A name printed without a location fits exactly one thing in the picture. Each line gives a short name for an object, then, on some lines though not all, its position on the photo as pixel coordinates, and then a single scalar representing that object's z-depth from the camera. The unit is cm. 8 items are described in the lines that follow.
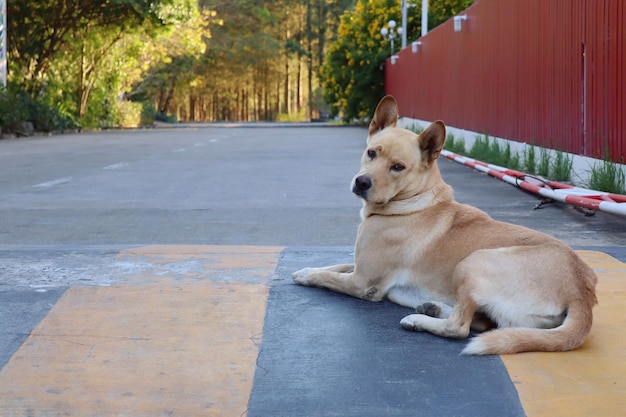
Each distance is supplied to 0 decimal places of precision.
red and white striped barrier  798
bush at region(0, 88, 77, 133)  2967
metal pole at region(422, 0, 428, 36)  3154
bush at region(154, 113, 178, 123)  6571
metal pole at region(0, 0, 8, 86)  2806
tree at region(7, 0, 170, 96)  3531
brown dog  396
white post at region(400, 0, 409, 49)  3781
